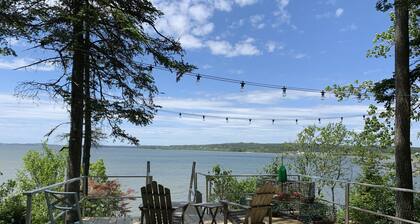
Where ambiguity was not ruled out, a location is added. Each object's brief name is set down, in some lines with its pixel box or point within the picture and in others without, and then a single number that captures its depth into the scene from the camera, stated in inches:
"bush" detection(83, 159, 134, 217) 482.0
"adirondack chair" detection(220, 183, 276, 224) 241.3
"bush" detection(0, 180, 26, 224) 366.3
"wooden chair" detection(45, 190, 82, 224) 194.6
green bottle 360.2
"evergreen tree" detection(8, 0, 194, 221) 308.0
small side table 258.5
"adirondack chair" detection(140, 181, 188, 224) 209.8
